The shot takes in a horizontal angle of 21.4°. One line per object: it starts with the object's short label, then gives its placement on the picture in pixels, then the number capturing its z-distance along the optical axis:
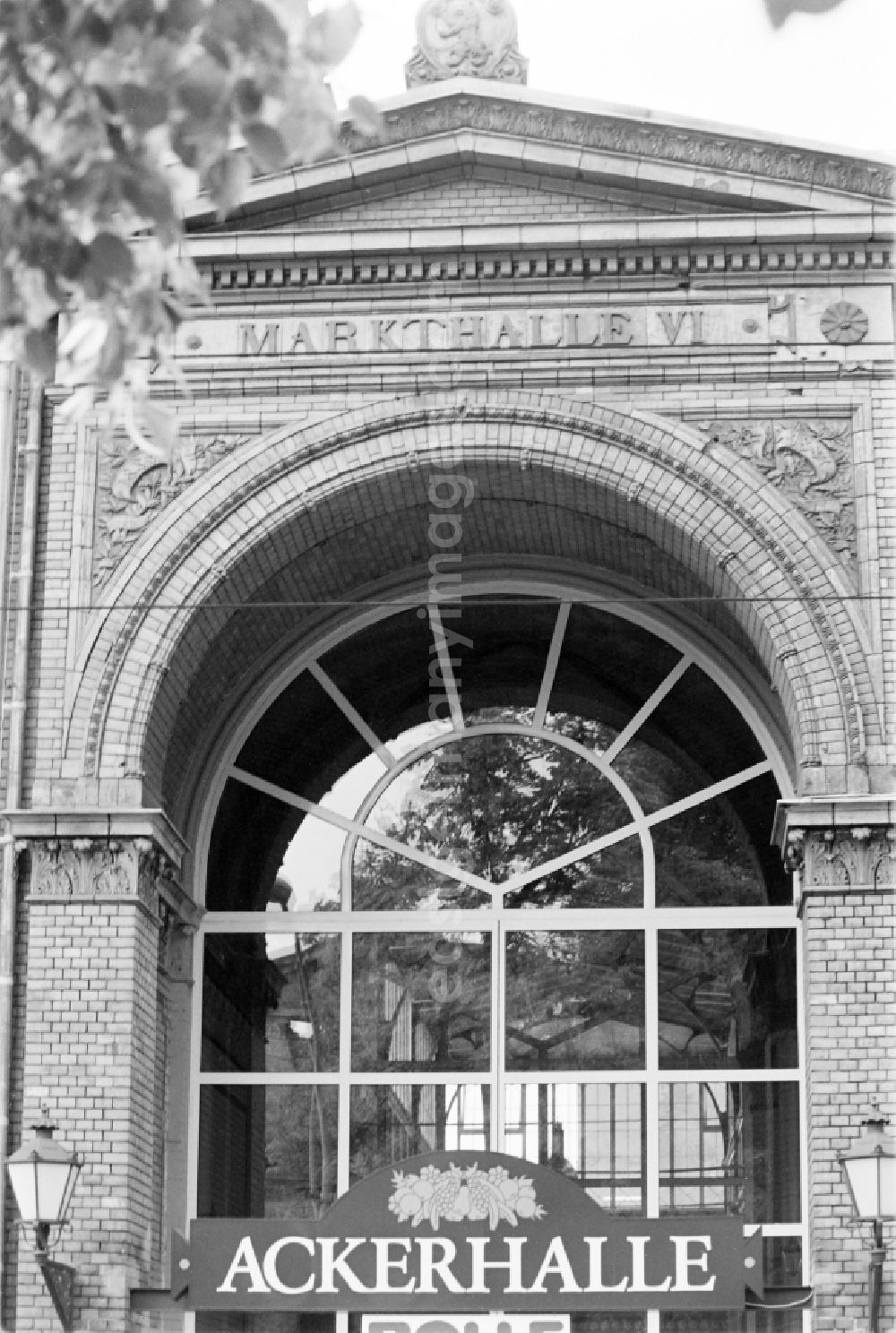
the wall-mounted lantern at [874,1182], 13.15
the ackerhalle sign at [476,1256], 14.12
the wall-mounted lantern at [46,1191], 13.38
